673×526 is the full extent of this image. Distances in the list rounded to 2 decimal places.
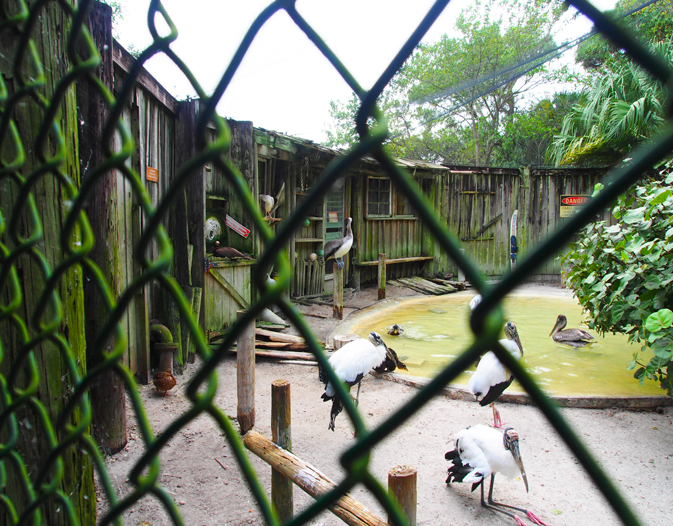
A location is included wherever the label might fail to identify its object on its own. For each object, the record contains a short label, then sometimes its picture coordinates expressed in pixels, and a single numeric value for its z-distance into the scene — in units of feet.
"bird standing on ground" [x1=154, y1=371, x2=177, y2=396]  12.59
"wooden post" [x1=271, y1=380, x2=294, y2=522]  8.46
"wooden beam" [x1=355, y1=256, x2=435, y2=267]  31.71
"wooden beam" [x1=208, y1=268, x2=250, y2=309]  16.98
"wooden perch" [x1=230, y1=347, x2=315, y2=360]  17.04
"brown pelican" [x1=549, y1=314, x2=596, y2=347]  18.99
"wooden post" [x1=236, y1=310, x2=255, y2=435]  11.50
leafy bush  9.55
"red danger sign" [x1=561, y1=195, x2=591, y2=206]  36.83
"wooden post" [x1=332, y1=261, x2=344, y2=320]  23.39
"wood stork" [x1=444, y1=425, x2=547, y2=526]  8.84
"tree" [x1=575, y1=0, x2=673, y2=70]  20.64
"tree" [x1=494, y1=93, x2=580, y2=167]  53.57
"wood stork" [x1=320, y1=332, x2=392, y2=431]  12.46
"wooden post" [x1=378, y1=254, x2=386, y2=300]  29.19
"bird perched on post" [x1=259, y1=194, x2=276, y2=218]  22.21
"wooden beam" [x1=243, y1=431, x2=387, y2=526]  6.54
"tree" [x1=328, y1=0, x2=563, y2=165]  56.75
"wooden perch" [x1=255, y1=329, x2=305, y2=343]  18.19
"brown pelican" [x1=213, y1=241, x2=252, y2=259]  17.65
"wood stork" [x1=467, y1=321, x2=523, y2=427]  11.39
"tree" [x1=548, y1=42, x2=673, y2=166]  27.66
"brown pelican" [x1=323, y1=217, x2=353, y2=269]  26.03
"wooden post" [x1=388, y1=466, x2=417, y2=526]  6.48
